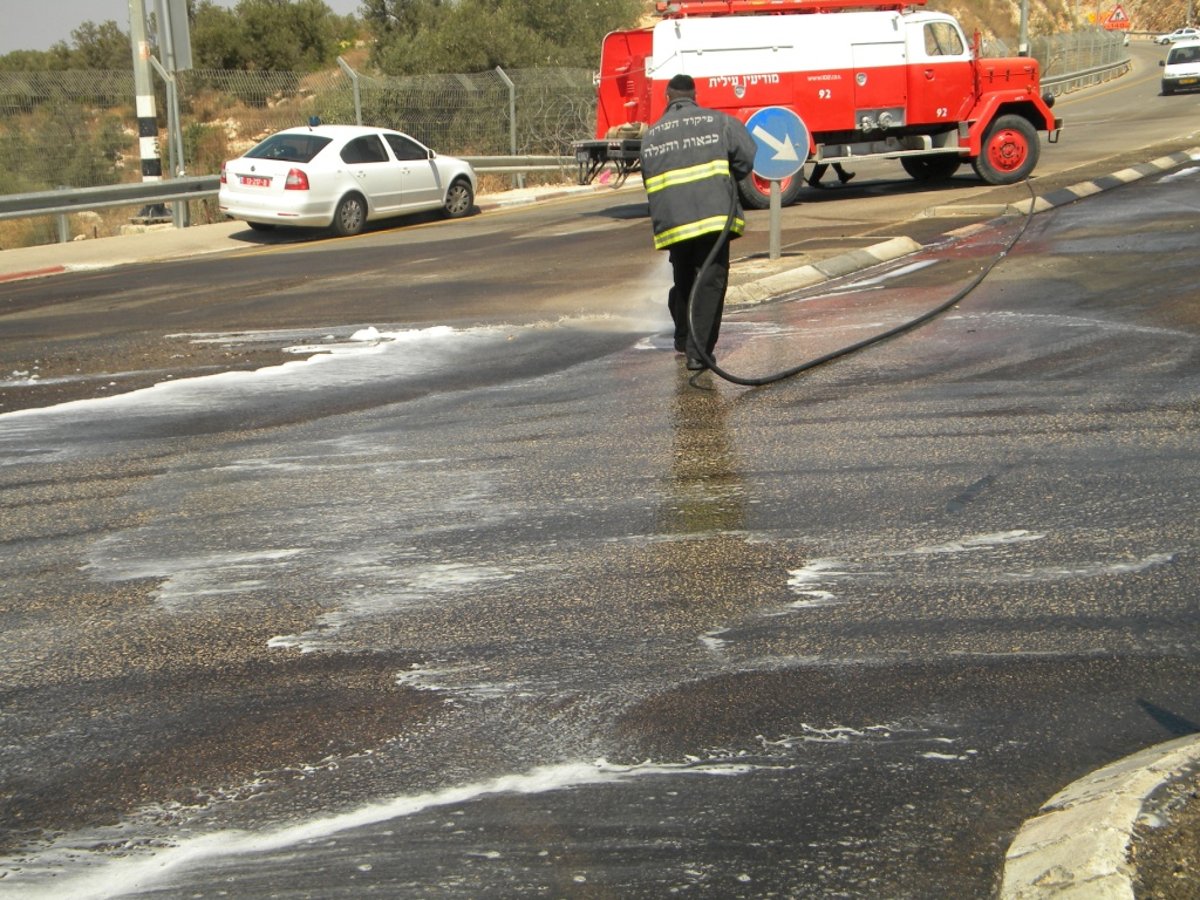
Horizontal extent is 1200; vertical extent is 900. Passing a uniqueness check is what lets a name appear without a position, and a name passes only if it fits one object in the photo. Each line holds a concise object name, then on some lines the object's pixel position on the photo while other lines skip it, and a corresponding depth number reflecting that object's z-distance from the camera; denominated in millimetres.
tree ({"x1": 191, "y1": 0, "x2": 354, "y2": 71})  49094
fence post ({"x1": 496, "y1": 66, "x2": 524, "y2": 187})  29812
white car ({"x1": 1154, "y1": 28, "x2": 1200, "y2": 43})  82550
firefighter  8906
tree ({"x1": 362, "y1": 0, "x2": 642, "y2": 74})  35469
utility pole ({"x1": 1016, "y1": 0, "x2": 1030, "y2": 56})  50322
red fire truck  20750
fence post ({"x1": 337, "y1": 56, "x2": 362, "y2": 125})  27031
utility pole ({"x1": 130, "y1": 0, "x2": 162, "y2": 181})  21547
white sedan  19719
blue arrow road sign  12633
